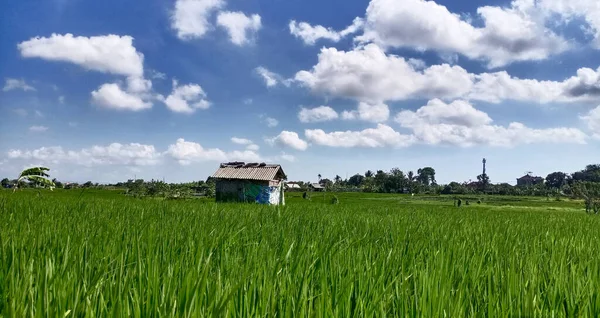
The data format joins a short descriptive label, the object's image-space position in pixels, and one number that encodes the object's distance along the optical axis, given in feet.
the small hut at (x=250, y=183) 94.58
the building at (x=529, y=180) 597.56
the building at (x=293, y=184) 389.60
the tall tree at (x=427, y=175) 555.69
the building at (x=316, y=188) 380.89
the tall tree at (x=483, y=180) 435.53
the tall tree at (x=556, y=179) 476.05
